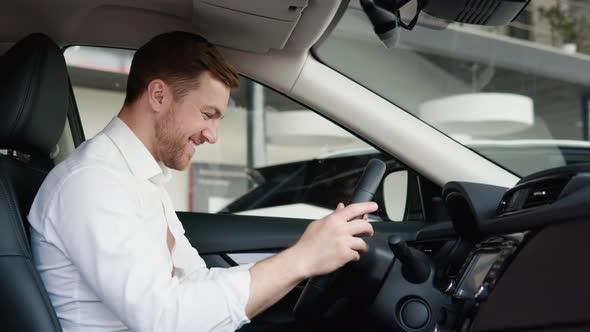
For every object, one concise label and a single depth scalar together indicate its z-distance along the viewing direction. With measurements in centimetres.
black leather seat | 134
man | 127
